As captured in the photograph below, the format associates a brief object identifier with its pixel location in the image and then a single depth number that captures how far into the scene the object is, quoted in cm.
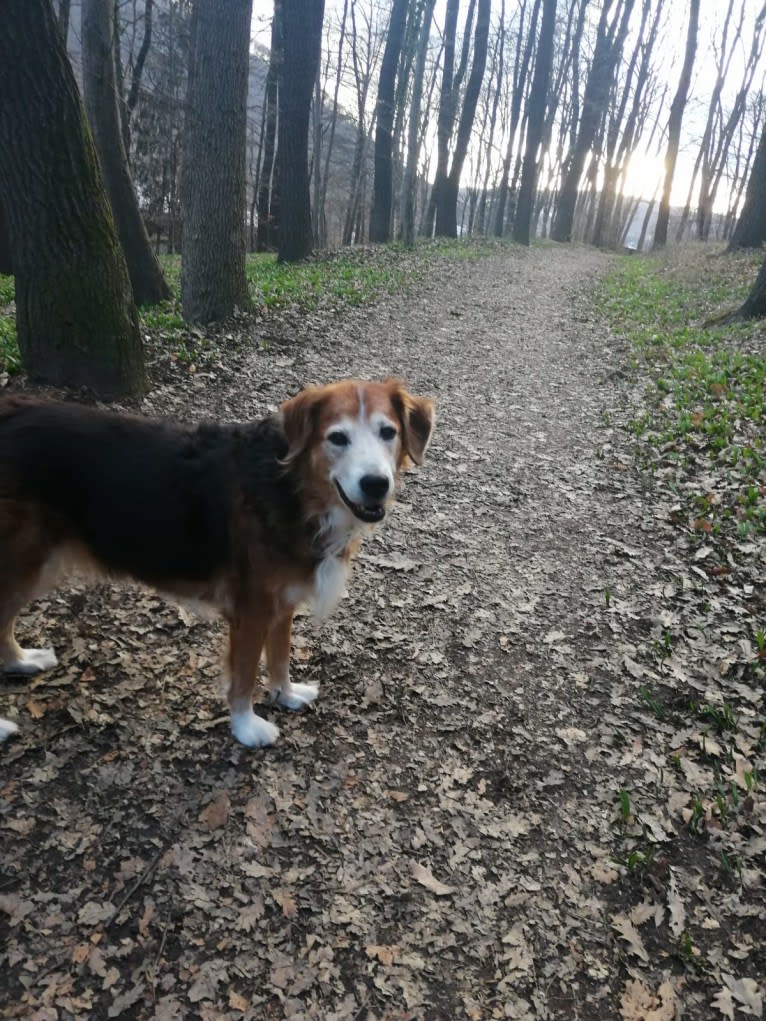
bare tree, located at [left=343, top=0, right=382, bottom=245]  3334
